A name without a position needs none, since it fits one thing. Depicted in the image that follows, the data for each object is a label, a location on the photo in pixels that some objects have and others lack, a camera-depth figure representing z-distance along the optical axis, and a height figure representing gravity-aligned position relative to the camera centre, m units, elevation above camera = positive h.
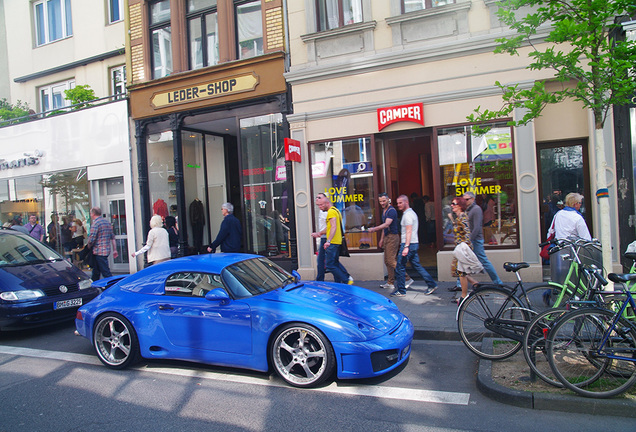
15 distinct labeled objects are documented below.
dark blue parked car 6.91 -1.05
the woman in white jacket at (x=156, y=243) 9.12 -0.58
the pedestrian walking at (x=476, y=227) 8.00 -0.54
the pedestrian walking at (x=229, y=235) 9.80 -0.53
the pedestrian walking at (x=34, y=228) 14.58 -0.22
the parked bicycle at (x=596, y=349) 3.81 -1.36
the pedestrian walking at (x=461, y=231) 7.55 -0.57
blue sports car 4.52 -1.21
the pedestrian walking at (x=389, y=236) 8.87 -0.69
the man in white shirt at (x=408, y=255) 8.49 -1.03
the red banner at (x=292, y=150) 10.36 +1.31
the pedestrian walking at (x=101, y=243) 10.08 -0.57
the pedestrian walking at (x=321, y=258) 8.89 -1.05
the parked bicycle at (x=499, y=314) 4.80 -1.31
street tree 4.57 +1.39
